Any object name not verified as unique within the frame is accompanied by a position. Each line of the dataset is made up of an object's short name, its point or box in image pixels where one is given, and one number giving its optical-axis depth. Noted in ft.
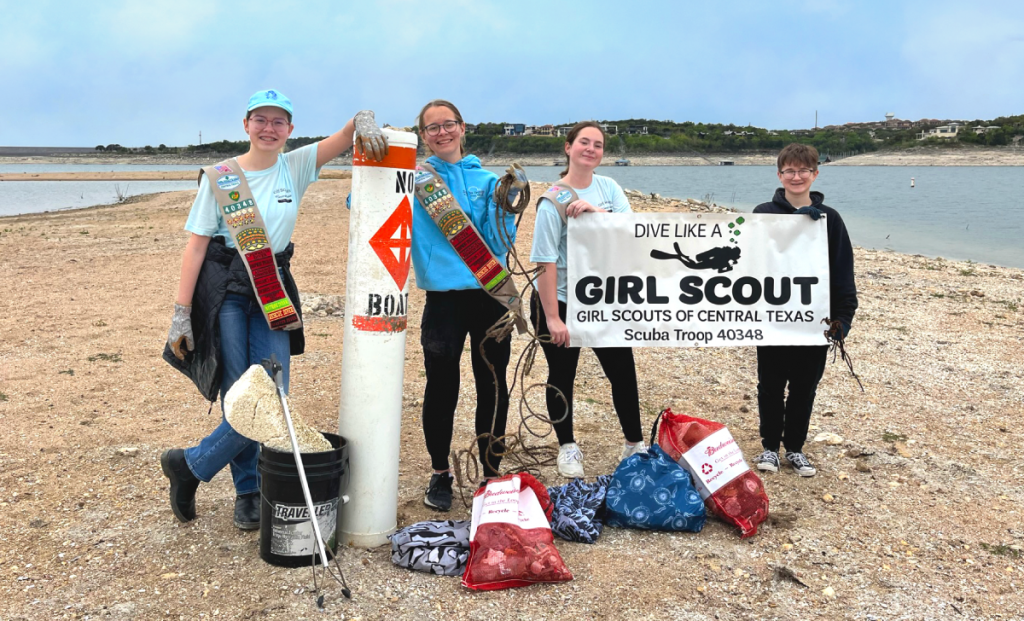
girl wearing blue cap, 12.38
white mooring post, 12.39
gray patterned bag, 12.38
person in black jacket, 16.67
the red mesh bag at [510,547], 11.93
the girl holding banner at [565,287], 15.17
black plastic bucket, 11.89
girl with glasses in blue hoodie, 13.47
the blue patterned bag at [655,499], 13.83
